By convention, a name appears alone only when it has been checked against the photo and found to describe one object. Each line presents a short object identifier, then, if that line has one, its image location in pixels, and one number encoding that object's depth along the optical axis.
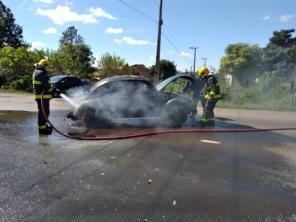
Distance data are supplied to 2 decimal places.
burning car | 5.95
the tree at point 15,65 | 17.45
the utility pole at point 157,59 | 14.76
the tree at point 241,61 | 37.87
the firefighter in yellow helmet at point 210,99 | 6.81
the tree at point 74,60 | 21.49
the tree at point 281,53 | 29.10
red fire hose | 5.27
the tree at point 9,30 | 46.34
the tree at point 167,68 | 33.56
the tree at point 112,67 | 25.66
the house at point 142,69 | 41.75
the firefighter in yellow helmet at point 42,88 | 5.50
